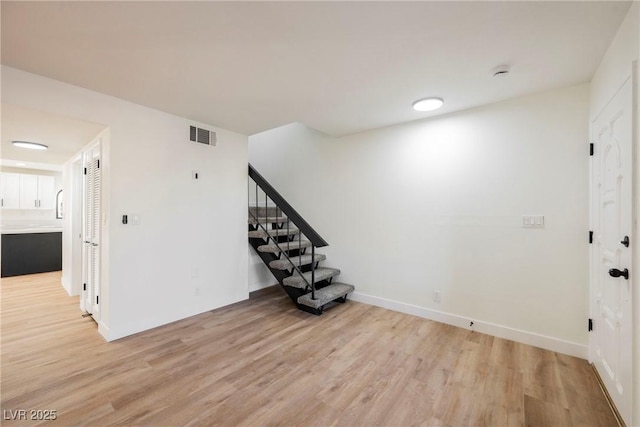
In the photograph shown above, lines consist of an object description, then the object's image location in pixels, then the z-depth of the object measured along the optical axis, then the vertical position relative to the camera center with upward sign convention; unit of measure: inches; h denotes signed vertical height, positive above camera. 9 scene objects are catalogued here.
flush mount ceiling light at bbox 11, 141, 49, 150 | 125.7 +34.7
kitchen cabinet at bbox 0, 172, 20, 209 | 217.5 +19.3
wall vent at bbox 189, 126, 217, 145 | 124.9 +39.1
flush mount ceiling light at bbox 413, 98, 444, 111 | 100.5 +44.6
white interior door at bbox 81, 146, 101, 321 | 112.0 -9.9
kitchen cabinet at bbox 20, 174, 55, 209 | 227.5 +19.3
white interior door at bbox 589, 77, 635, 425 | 57.4 -8.8
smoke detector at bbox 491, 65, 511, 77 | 78.4 +45.1
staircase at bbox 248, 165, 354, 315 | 129.6 -26.8
